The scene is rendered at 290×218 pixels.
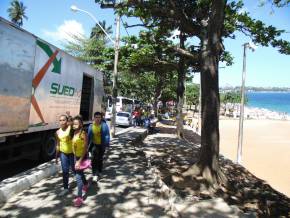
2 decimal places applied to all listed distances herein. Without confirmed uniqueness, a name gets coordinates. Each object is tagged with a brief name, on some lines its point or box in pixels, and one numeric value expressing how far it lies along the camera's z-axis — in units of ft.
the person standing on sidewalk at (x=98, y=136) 16.76
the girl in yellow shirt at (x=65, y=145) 14.08
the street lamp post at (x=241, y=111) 32.74
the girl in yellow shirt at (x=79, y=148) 13.25
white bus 75.16
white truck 15.85
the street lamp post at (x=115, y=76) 35.07
